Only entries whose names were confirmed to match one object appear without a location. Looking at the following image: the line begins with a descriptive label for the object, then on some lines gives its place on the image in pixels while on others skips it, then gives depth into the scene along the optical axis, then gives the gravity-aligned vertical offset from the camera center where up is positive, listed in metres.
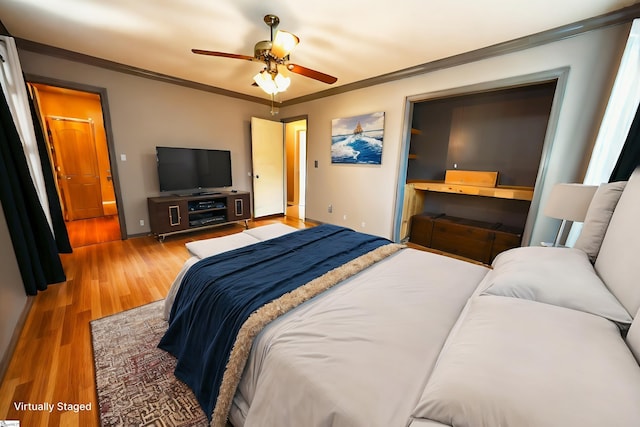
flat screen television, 3.77 -0.11
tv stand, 3.60 -0.81
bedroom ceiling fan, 2.02 +0.99
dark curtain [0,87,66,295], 1.88 -0.54
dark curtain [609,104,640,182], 1.65 +0.17
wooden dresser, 3.02 -0.86
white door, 4.79 -0.02
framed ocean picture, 3.70 +0.47
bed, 0.56 -0.54
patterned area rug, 1.22 -1.28
